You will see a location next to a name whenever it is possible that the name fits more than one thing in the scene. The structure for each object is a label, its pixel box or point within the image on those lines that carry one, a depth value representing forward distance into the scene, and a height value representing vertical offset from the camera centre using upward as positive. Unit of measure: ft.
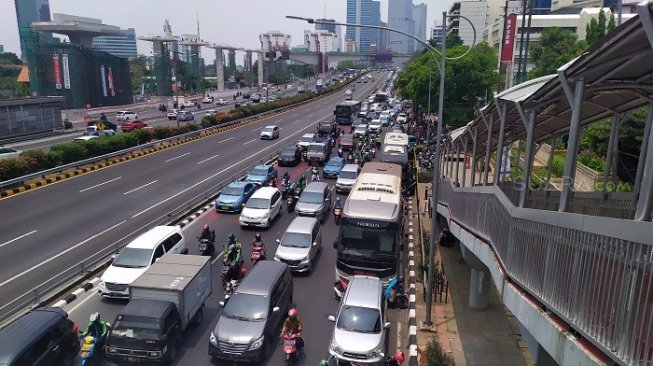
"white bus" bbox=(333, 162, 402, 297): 49.32 -15.99
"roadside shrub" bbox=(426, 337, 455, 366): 38.19 -21.08
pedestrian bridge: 15.83 -6.64
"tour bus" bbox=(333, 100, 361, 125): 203.21 -13.52
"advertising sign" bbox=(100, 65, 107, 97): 242.47 -2.26
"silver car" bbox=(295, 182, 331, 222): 75.10 -18.60
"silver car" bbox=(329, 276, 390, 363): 37.01 -18.88
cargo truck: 35.68 -17.50
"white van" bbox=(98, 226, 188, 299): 47.03 -17.77
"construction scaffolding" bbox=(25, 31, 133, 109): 212.43 +2.10
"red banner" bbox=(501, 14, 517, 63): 119.55 +10.63
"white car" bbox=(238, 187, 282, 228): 71.26 -18.66
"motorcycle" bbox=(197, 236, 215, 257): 60.13 -20.02
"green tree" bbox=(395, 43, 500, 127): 142.00 -0.28
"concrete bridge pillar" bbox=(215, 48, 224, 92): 394.93 +10.70
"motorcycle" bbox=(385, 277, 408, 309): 48.42 -20.70
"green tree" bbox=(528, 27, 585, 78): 163.06 +11.46
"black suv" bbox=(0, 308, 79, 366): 30.89 -16.83
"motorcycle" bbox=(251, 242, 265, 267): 57.98 -19.91
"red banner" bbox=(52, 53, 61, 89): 215.72 +2.94
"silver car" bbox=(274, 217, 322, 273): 55.11 -18.63
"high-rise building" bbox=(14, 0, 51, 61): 209.89 +18.92
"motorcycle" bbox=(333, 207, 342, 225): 76.02 -19.90
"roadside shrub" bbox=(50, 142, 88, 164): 100.42 -15.04
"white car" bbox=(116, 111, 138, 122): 185.45 -14.25
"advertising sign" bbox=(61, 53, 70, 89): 217.15 +2.58
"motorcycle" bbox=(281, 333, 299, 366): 37.58 -19.83
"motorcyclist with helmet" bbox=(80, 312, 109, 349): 37.70 -18.93
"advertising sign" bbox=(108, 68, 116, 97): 248.91 -3.02
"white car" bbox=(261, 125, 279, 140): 158.84 -16.89
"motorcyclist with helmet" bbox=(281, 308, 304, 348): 38.19 -18.71
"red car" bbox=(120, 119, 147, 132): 158.20 -14.92
